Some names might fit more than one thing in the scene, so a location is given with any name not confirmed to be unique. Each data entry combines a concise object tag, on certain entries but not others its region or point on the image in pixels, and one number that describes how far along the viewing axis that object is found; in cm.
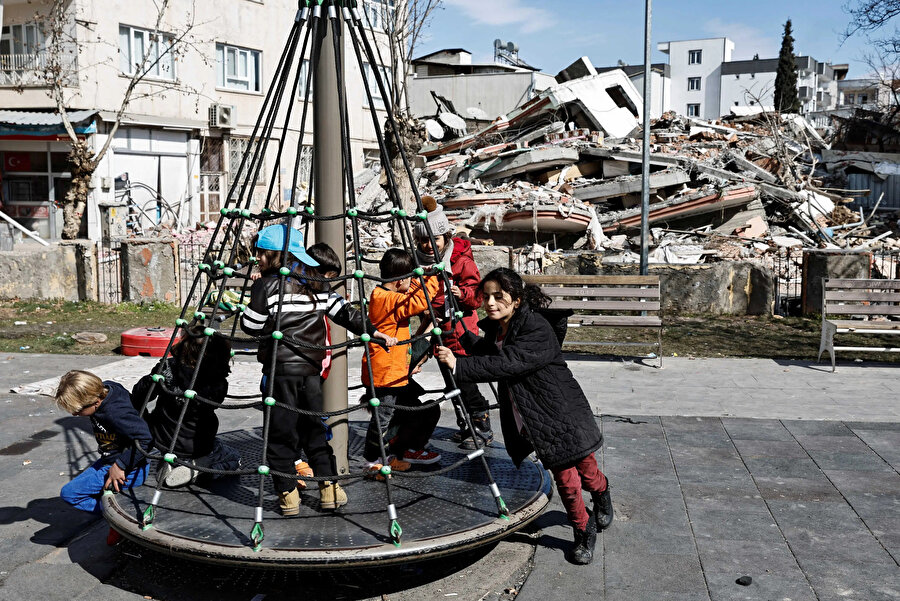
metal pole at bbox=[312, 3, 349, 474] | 463
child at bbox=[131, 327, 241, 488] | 454
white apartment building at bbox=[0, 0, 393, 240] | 2277
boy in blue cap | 429
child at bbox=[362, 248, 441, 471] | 500
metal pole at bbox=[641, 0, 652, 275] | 1316
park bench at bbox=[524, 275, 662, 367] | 927
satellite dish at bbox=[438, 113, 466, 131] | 2606
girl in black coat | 422
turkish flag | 2392
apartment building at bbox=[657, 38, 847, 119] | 7519
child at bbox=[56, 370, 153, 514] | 416
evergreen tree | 5706
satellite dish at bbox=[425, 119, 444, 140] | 2528
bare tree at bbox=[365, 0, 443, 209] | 1421
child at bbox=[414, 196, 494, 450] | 581
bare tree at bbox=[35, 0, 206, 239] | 1731
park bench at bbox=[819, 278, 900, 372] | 884
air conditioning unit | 2581
